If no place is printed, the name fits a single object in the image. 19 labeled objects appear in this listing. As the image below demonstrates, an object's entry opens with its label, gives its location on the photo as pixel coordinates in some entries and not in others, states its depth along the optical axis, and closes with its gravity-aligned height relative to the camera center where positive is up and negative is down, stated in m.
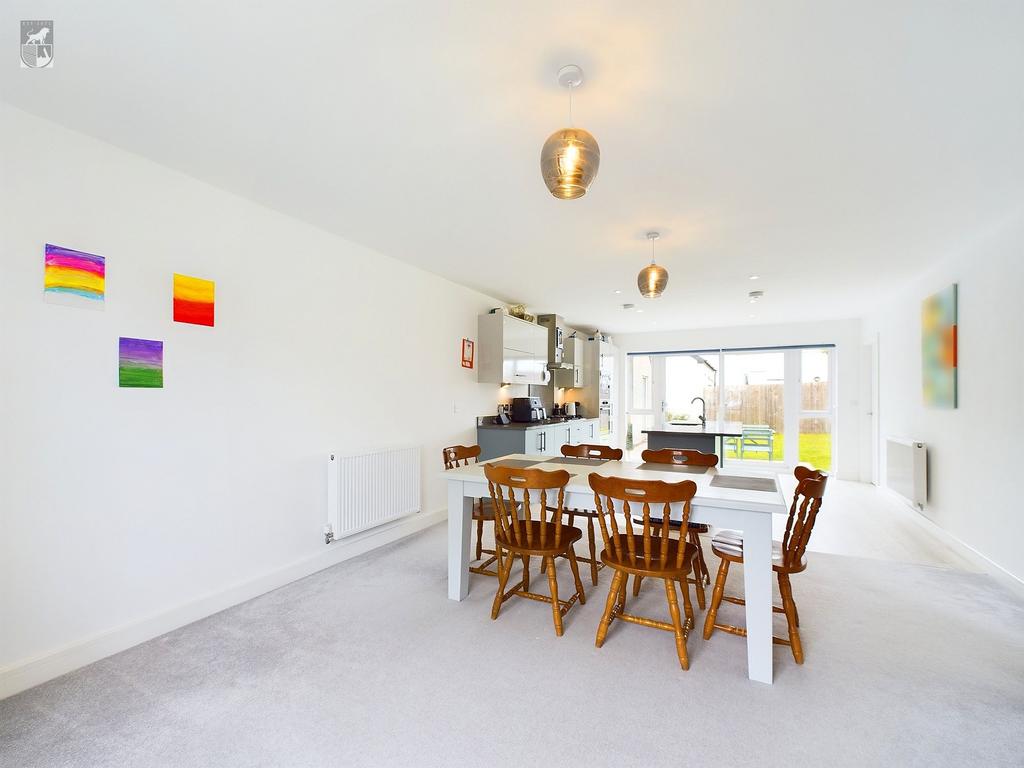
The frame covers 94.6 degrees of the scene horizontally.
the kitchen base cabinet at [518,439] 5.21 -0.62
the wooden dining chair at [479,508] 3.17 -0.86
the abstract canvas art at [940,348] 3.83 +0.33
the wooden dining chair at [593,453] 3.63 -0.54
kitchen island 5.31 -0.61
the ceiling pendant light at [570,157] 1.70 +0.83
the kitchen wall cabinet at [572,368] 7.25 +0.27
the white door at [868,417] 6.68 -0.45
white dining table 2.07 -0.63
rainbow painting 2.13 +0.49
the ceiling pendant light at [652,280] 3.28 +0.74
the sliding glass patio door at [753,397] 7.61 -0.20
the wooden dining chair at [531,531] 2.40 -0.81
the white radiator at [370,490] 3.47 -0.85
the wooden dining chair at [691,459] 2.96 -0.51
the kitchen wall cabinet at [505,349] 5.25 +0.41
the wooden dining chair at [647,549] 2.08 -0.79
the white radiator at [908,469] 4.42 -0.83
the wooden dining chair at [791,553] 2.12 -0.83
